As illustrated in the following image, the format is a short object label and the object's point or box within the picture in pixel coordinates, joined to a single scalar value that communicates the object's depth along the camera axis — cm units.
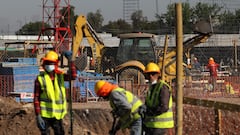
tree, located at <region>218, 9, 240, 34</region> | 3628
